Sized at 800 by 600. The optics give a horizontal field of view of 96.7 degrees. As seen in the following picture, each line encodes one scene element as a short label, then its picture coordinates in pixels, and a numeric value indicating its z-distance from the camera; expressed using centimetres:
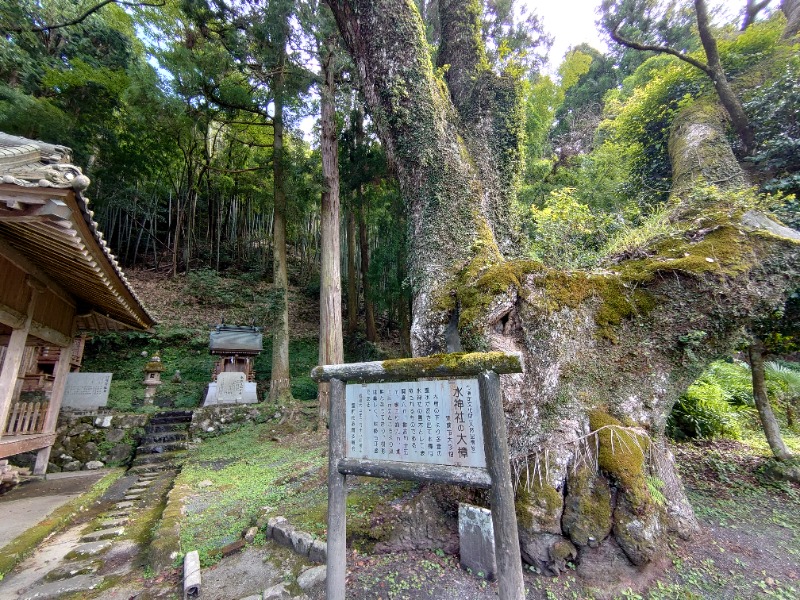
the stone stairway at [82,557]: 254
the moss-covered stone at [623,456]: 230
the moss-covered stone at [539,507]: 234
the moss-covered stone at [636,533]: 220
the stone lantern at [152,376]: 821
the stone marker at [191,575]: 234
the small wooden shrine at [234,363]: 873
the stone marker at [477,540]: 229
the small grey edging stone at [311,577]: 230
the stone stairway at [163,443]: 589
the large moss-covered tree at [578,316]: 237
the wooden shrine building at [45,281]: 238
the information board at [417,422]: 178
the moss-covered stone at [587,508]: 227
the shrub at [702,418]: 501
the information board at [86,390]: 733
